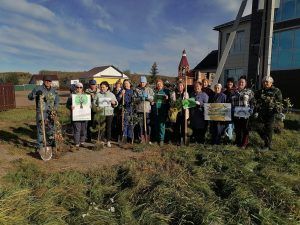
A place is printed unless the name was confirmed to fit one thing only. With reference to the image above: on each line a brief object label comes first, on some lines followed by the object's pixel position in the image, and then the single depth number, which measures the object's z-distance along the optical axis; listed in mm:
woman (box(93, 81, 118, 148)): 5707
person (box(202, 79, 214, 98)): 6051
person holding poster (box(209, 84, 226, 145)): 5618
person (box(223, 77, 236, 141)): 5673
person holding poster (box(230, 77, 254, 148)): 5321
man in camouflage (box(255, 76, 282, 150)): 5121
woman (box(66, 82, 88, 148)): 5514
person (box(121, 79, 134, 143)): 5959
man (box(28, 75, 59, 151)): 5168
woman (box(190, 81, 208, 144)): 5686
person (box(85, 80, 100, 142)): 5848
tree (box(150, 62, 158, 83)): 45297
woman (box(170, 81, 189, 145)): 5629
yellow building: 39964
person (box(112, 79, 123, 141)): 6119
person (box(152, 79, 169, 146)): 5837
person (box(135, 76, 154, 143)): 5796
